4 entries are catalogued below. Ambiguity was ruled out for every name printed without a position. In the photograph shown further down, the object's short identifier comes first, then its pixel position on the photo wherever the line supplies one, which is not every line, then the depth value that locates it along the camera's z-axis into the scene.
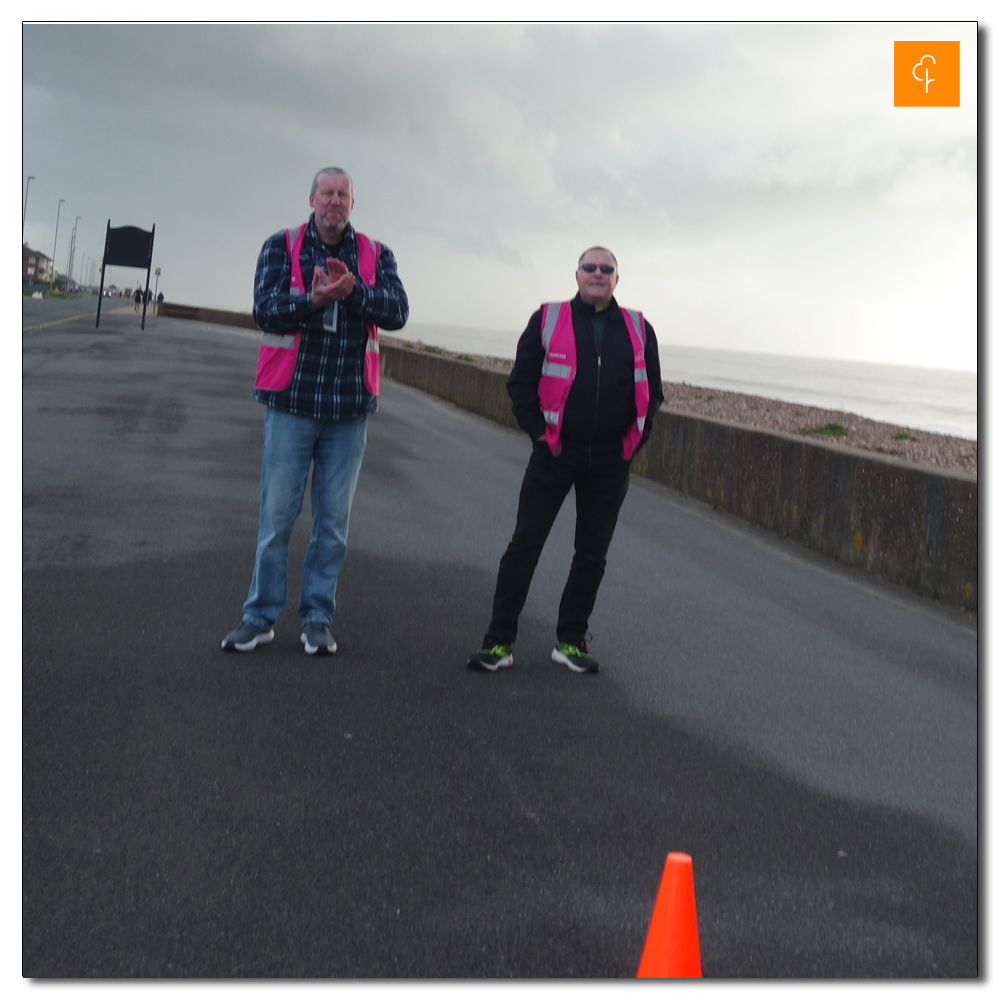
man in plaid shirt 4.76
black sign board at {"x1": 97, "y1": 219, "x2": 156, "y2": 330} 36.75
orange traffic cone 2.60
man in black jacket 5.14
